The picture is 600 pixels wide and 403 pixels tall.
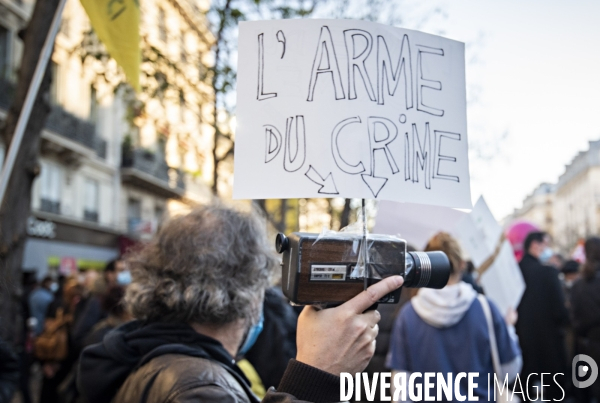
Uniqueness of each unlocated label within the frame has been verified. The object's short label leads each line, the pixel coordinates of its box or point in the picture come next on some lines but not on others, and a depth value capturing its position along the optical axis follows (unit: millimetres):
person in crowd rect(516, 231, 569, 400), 5414
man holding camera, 1438
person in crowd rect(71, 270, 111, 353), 5508
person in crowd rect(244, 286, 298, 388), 3008
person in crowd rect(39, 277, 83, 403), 5688
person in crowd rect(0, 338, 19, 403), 2249
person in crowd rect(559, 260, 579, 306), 7417
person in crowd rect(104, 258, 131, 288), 5737
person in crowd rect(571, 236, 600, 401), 5215
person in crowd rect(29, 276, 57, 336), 8316
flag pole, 2510
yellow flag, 2523
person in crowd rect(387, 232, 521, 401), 2910
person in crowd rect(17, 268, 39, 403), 6164
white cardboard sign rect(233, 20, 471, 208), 1352
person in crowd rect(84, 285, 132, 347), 3981
